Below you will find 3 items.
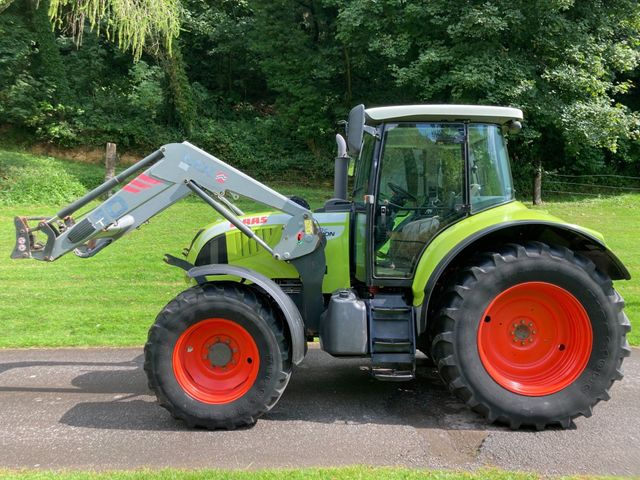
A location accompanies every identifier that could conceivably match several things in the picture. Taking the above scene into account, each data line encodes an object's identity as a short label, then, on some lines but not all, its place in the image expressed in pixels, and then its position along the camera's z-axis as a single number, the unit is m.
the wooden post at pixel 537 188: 16.69
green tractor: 3.85
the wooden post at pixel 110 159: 14.48
